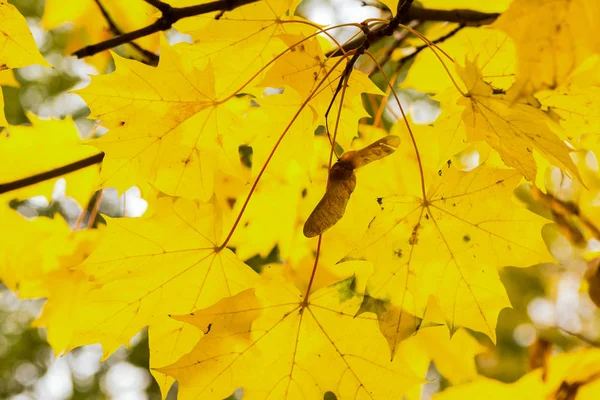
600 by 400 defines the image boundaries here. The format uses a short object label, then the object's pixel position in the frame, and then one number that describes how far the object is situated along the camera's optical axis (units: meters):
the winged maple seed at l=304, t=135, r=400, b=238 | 0.88
